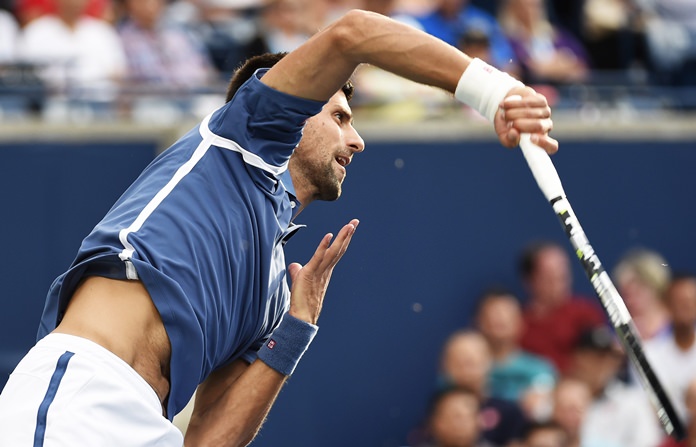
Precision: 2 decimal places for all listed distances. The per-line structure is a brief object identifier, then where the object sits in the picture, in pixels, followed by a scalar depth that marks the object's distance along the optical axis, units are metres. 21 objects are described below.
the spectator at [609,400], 15.88
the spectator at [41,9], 16.53
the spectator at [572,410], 15.55
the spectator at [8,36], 16.06
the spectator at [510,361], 15.93
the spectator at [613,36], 19.94
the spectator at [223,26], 17.58
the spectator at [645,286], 16.86
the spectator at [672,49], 20.02
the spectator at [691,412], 15.14
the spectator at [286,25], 17.11
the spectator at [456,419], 15.09
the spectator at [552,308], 16.44
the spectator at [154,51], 16.69
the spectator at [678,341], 16.39
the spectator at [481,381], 15.30
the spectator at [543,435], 15.12
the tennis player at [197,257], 7.28
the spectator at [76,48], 15.64
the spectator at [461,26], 17.75
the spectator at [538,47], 18.33
